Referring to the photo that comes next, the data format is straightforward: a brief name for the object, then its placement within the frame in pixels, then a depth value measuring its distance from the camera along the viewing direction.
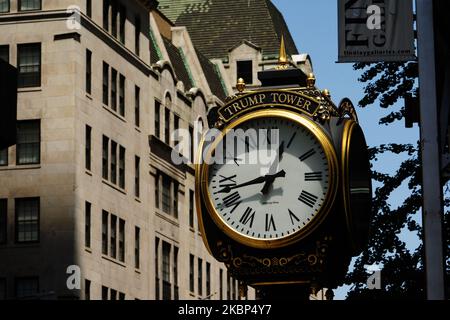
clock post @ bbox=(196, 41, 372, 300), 9.11
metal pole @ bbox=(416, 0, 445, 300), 12.80
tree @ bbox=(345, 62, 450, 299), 32.47
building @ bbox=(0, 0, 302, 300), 59.62
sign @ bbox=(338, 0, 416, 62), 13.88
